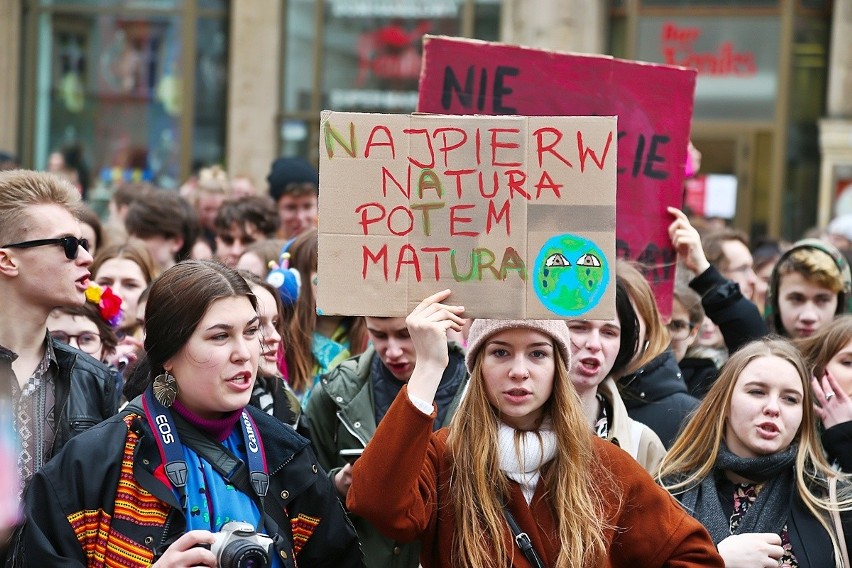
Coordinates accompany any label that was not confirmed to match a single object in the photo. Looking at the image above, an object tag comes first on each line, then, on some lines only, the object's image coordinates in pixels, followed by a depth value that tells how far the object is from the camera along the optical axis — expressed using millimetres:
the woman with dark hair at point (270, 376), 8461
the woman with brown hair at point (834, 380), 8258
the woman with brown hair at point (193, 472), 5859
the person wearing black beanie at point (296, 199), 16391
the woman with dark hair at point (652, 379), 8922
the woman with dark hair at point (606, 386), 8172
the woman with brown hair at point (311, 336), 10289
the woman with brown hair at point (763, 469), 7469
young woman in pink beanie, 6258
